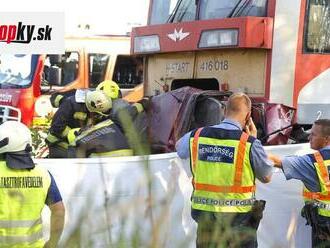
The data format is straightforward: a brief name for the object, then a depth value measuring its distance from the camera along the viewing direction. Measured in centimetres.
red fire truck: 1193
